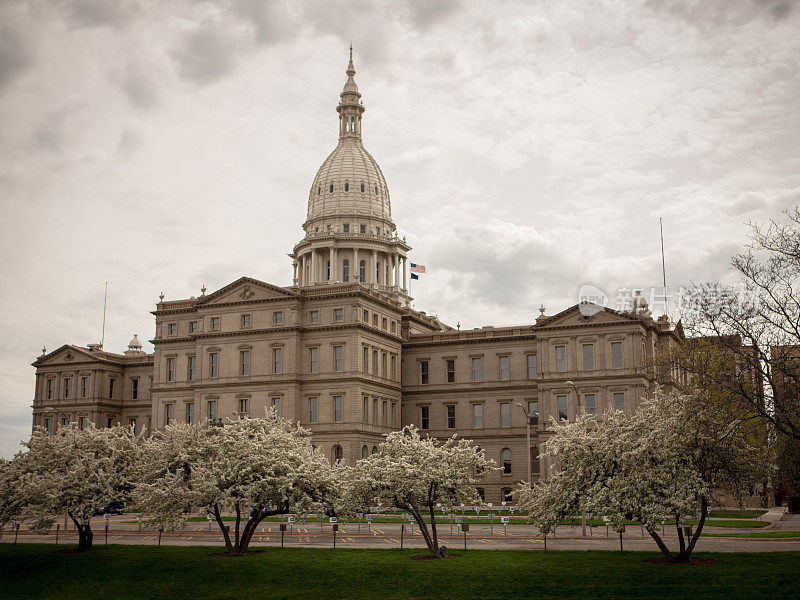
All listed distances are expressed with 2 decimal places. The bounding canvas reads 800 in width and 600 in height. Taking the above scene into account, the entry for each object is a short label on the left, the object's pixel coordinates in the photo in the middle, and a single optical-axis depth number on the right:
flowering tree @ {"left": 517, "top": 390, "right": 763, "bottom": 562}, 37.41
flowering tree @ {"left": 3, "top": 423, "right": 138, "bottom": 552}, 47.94
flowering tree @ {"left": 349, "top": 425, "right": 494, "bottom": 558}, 42.69
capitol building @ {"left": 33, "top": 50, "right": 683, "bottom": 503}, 91.50
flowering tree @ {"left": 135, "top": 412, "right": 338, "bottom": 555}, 44.06
